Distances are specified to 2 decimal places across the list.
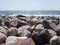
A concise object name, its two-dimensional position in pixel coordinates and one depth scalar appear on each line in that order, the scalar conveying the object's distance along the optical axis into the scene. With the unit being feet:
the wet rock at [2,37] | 4.68
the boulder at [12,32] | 5.46
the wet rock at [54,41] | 5.31
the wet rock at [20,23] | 7.01
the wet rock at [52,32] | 5.88
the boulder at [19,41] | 4.19
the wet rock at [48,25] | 6.84
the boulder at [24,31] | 5.42
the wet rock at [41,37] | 5.56
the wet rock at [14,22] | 7.10
